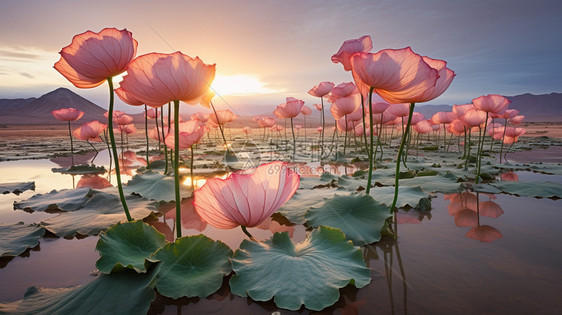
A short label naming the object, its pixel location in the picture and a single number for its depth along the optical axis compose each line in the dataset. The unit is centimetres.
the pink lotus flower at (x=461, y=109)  297
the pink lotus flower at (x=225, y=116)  358
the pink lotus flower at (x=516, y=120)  476
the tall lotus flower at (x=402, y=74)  98
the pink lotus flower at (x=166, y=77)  89
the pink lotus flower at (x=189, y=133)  170
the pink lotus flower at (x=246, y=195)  84
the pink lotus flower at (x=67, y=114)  367
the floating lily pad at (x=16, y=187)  210
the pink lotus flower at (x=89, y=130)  347
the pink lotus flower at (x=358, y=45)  150
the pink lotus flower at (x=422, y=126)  446
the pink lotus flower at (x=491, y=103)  241
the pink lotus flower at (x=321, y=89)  346
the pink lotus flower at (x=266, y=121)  675
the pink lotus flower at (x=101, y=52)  89
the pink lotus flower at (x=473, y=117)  280
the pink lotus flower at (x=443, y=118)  430
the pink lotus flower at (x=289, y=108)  364
